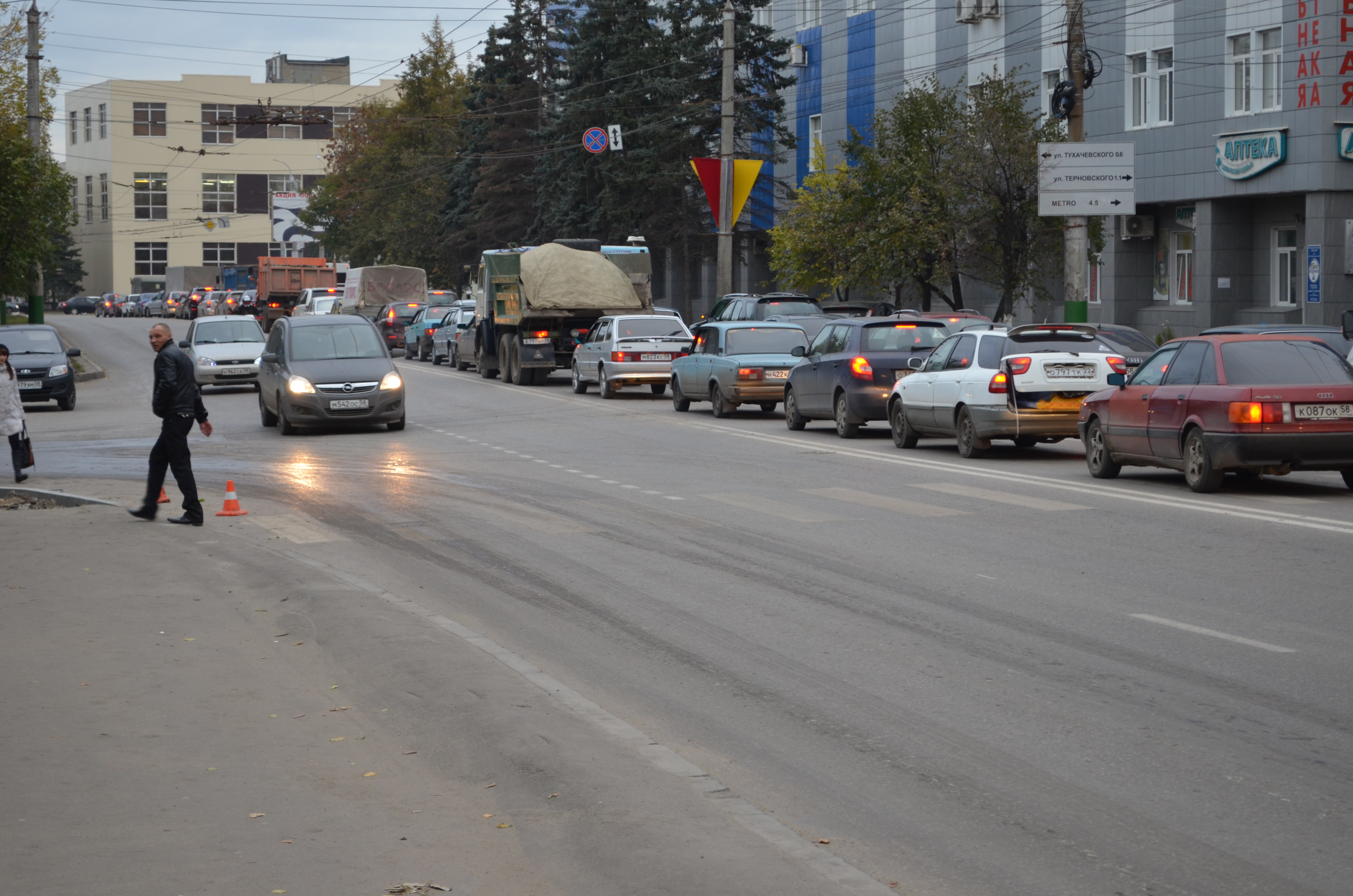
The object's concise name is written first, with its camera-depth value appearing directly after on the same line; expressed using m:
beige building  126.62
